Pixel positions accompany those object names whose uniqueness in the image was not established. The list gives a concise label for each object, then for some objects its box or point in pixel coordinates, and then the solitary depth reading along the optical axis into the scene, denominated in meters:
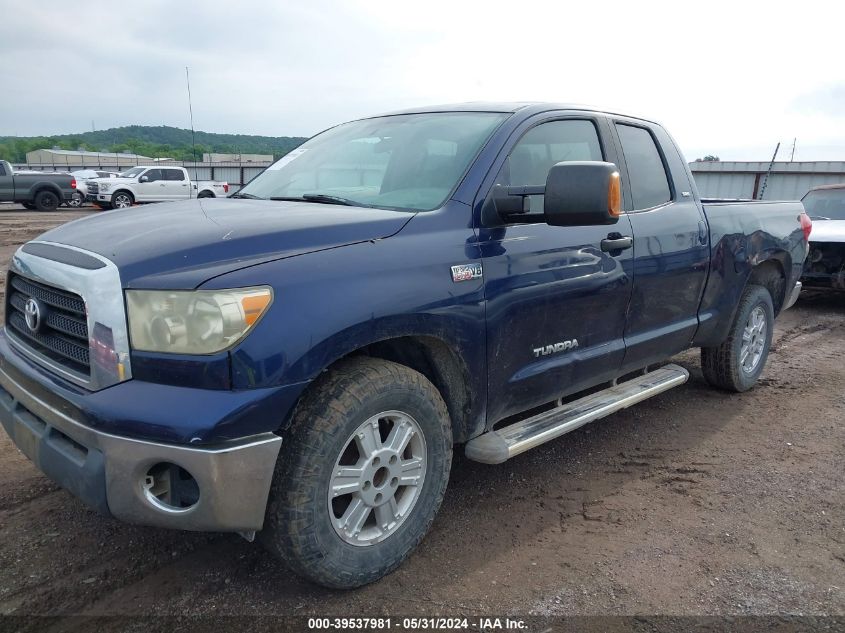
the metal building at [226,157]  56.92
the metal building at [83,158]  58.47
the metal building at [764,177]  18.00
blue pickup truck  2.11
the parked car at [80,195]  22.92
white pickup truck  22.36
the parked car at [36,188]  21.22
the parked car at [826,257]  8.25
